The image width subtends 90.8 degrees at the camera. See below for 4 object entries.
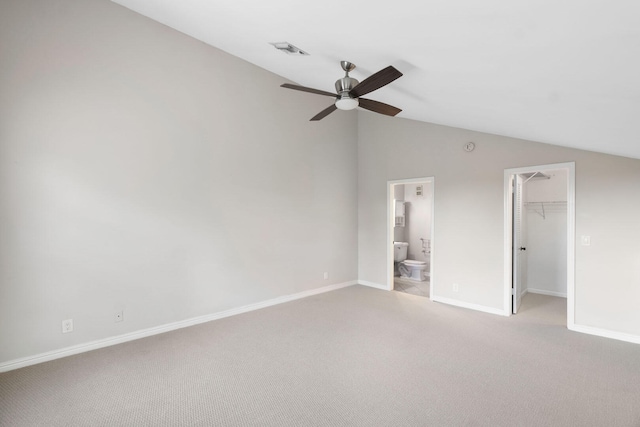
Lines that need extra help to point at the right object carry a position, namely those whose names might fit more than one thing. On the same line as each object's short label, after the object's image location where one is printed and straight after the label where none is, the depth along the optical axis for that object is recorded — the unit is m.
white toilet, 6.37
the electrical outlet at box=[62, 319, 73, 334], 3.02
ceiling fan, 2.36
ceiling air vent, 2.97
